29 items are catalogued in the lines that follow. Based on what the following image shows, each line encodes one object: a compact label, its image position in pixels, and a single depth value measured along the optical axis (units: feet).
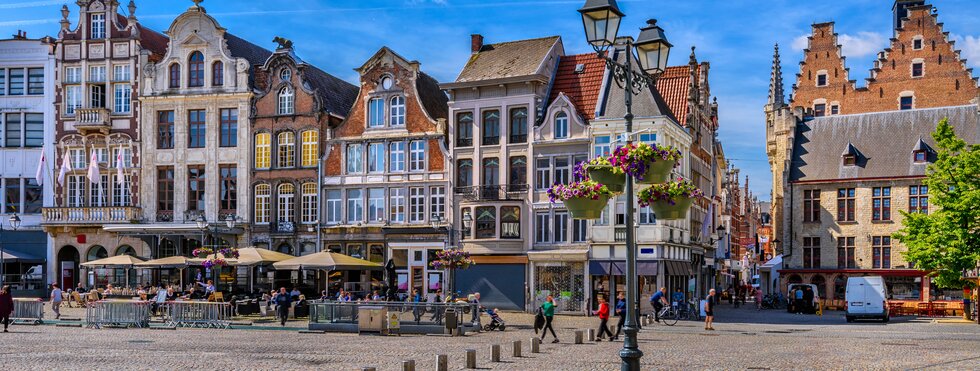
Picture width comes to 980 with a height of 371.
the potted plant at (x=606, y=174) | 49.25
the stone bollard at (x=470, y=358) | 63.21
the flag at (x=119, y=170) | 160.94
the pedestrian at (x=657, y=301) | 118.01
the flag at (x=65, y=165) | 159.84
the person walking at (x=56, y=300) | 114.52
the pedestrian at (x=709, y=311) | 110.10
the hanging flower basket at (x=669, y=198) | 50.37
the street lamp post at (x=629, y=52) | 44.09
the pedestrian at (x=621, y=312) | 92.15
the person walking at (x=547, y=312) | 87.51
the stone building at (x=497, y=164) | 144.77
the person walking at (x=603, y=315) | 88.58
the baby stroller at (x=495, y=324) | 102.12
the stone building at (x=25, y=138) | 168.35
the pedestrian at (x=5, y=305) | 95.66
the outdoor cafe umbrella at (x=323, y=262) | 124.16
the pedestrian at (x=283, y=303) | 105.50
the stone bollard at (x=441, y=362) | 57.11
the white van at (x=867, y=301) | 131.85
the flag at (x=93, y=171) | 154.92
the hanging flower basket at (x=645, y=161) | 48.11
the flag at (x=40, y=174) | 159.08
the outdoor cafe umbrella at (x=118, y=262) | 133.59
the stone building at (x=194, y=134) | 160.56
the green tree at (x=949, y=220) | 130.21
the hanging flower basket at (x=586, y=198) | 51.13
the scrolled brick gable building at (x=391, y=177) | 152.05
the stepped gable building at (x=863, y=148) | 177.99
